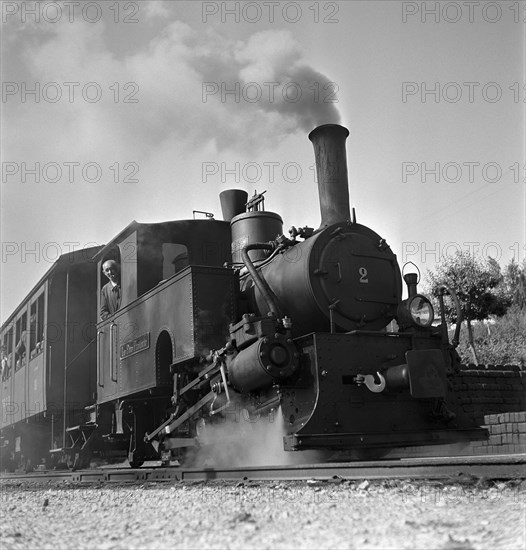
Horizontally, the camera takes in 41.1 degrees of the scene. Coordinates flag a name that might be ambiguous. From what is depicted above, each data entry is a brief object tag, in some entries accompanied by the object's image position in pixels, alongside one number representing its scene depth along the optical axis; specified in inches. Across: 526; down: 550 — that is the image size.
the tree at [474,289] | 759.1
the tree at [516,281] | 1048.8
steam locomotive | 227.9
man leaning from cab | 321.4
